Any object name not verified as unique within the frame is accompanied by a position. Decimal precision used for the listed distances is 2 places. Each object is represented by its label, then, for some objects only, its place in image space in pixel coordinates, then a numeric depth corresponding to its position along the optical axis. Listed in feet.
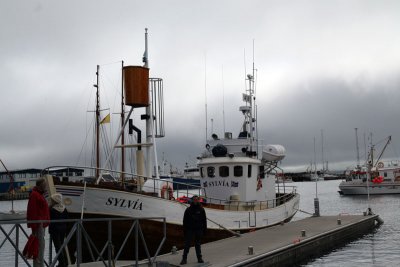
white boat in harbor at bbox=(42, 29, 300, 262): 48.88
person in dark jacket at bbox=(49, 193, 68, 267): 35.01
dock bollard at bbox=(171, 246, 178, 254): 48.97
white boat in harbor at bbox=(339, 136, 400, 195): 251.52
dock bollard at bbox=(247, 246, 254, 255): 47.39
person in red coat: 31.68
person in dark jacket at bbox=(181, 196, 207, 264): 42.91
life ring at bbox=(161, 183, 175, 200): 57.47
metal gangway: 30.26
